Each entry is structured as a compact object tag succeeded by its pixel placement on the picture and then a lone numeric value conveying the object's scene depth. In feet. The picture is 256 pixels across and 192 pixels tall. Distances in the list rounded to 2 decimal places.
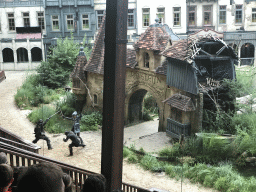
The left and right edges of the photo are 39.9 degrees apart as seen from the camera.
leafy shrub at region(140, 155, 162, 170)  36.84
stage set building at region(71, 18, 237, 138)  41.88
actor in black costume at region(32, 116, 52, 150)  39.16
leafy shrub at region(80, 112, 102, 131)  50.34
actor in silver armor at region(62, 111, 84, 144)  41.65
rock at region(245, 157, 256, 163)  37.35
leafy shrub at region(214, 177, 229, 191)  31.76
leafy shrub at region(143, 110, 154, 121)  56.44
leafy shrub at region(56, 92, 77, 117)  56.46
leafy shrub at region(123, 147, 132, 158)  40.31
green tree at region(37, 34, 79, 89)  67.36
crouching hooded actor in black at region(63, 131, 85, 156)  38.60
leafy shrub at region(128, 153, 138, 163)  39.01
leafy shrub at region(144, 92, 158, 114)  62.59
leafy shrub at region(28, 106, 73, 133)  49.08
